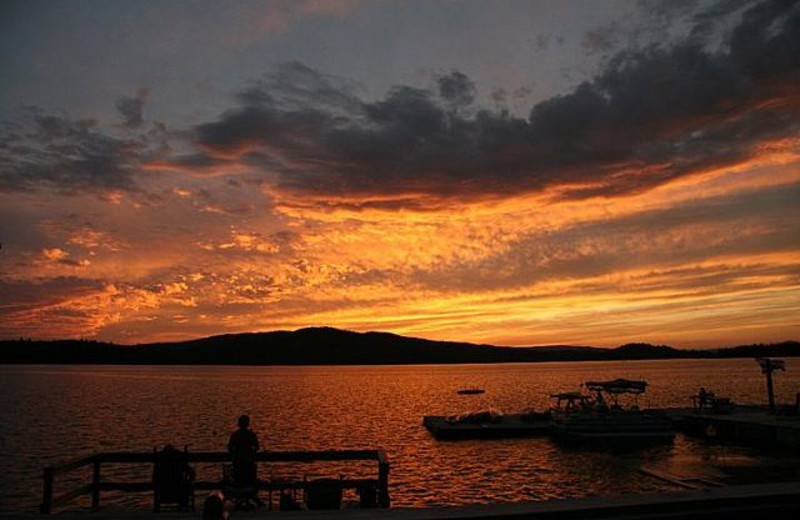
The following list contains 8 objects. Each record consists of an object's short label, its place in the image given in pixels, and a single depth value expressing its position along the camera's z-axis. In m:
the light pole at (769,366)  42.69
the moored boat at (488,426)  45.56
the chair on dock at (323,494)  12.16
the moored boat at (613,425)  42.53
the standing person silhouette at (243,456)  13.95
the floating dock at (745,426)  36.82
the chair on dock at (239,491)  13.02
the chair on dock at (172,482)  13.34
